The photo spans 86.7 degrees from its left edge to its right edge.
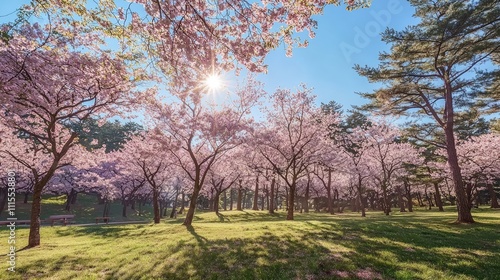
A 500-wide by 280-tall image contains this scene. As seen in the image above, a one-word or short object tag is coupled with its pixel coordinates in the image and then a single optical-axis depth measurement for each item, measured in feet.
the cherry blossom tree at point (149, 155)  83.50
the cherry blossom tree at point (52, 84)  37.70
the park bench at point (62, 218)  94.41
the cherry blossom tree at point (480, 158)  123.03
